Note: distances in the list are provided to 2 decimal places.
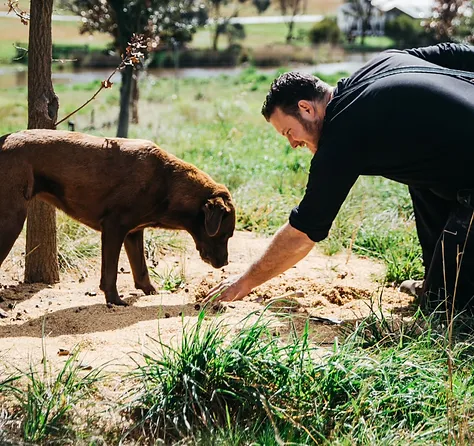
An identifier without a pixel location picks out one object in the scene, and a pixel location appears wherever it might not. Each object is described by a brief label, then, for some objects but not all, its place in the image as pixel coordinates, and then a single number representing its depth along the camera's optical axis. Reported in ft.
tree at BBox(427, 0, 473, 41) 85.97
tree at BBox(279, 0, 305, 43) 184.44
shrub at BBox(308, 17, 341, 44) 165.17
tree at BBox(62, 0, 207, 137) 44.86
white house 159.33
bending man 15.78
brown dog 18.66
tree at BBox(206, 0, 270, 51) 155.84
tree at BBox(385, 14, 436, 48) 139.14
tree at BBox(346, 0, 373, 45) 157.85
